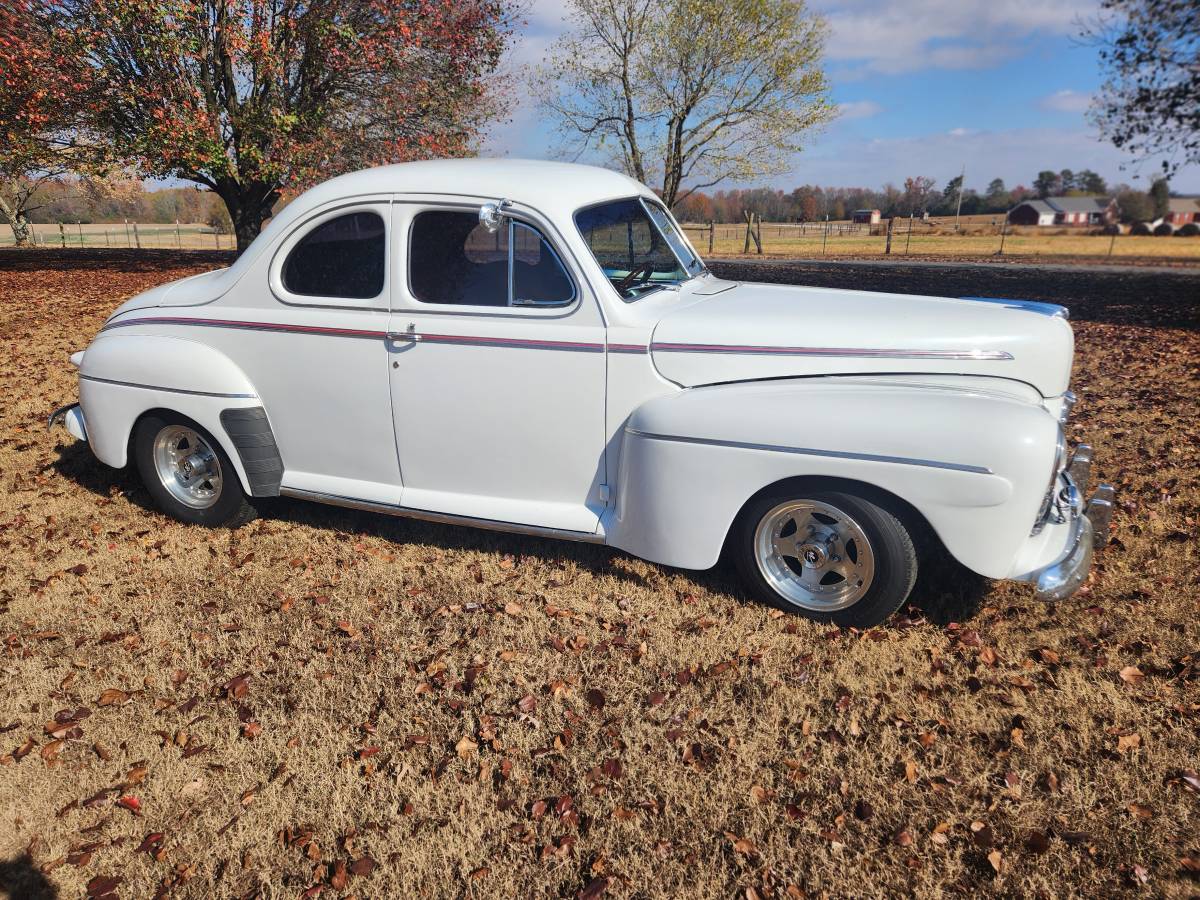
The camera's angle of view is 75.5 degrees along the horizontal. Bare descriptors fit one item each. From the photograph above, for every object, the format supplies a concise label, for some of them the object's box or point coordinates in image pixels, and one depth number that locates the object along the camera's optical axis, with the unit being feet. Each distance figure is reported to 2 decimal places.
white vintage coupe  11.21
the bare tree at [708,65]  66.08
